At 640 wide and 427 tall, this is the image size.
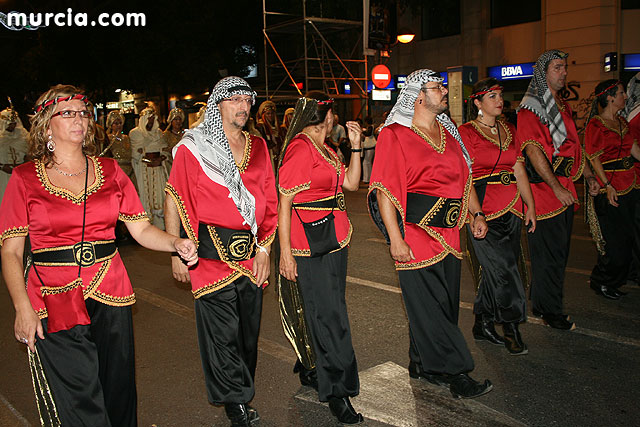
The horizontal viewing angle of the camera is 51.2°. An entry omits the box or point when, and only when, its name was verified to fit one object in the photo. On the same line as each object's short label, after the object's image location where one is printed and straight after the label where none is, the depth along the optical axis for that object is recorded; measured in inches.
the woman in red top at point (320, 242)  167.0
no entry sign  783.1
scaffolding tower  870.4
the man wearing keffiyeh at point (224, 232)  154.3
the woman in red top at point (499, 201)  209.5
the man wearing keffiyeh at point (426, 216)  171.3
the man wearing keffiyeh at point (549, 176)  229.1
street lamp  777.6
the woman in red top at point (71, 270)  124.5
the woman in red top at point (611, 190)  267.3
